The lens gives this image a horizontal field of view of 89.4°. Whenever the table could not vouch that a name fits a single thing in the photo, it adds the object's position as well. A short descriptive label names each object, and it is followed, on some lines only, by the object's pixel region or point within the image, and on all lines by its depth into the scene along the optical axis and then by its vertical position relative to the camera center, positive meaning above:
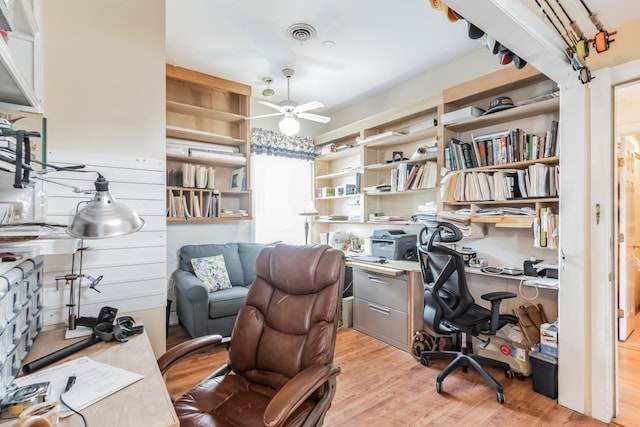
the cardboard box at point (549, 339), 2.15 -0.84
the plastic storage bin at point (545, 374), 2.12 -1.07
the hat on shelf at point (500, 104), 2.60 +0.90
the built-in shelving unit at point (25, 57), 1.33 +0.75
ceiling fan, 3.14 +0.98
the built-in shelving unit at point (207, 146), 3.46 +0.79
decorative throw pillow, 3.25 -0.60
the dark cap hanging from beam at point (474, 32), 1.50 +0.86
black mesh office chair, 2.19 -0.65
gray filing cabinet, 2.89 -0.89
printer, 3.33 -0.33
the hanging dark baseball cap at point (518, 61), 1.73 +0.84
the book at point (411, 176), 3.34 +0.39
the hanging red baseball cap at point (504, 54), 1.66 +0.85
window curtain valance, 4.15 +0.93
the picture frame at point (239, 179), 3.86 +0.42
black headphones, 1.43 -0.53
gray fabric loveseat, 2.81 -0.74
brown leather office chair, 1.30 -0.60
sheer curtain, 4.25 +0.43
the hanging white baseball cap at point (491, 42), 1.61 +0.87
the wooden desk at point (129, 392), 0.89 -0.57
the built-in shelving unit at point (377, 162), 3.39 +0.63
